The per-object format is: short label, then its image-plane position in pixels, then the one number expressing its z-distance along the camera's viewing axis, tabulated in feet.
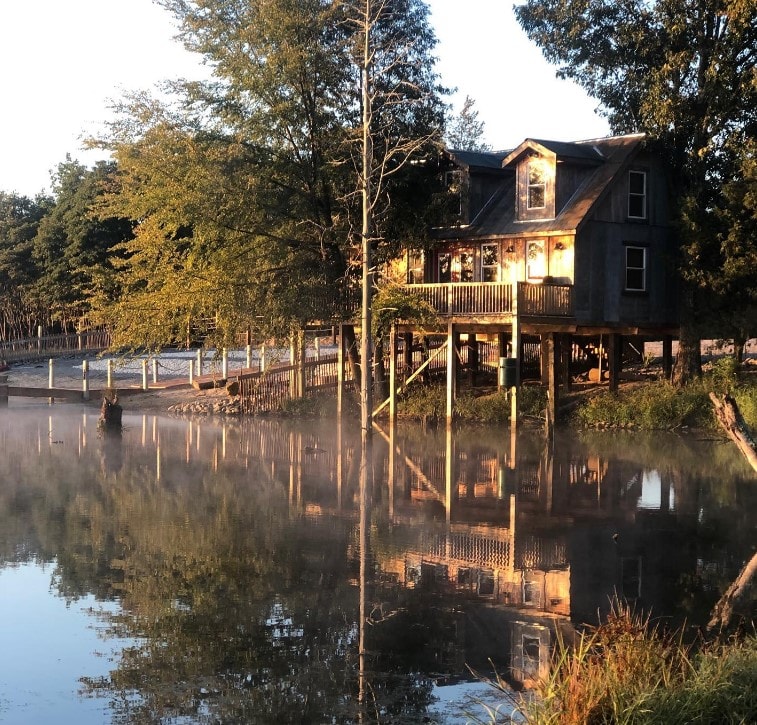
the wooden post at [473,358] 142.92
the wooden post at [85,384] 159.94
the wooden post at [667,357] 135.95
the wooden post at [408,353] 138.82
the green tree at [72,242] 229.25
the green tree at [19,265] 247.91
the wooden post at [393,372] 127.95
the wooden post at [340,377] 137.08
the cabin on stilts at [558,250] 121.19
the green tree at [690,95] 118.01
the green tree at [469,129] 273.95
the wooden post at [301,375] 143.61
